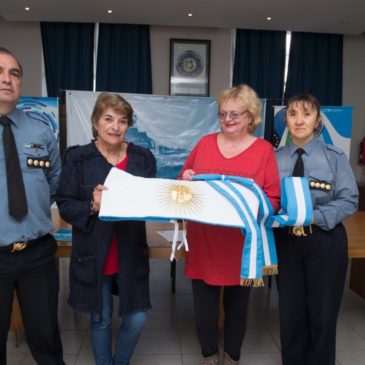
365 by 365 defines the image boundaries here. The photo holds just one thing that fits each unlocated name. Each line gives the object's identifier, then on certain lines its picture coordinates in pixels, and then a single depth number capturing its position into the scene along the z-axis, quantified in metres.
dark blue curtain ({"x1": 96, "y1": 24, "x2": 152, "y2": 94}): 5.88
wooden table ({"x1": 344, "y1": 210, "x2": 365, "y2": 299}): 2.13
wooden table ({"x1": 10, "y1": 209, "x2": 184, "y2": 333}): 2.02
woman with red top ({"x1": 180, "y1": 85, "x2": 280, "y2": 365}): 1.57
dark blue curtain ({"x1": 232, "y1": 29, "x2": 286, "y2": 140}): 6.07
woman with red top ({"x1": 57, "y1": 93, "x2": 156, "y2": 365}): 1.52
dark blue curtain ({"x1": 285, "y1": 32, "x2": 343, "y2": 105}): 6.16
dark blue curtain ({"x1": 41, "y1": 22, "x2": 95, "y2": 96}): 5.83
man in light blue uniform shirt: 1.40
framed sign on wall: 5.99
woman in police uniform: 1.58
